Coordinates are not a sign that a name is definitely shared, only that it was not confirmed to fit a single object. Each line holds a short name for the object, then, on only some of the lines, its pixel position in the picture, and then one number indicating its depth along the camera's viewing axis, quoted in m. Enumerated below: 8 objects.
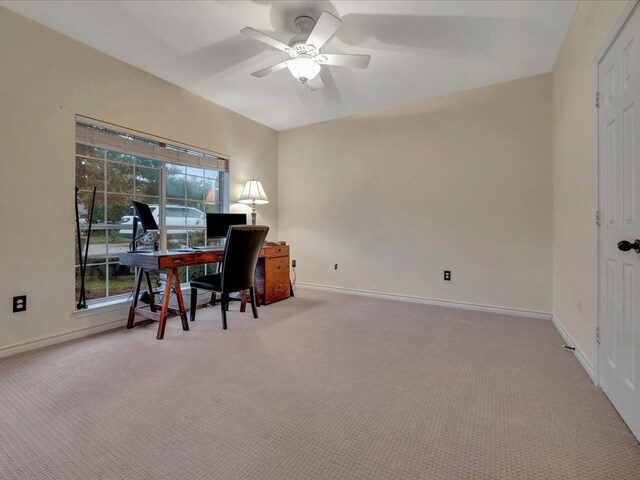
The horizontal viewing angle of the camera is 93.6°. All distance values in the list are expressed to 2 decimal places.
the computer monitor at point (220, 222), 3.53
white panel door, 1.36
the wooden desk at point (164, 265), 2.50
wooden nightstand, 3.66
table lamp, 4.00
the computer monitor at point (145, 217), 2.73
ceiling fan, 2.13
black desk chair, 2.74
